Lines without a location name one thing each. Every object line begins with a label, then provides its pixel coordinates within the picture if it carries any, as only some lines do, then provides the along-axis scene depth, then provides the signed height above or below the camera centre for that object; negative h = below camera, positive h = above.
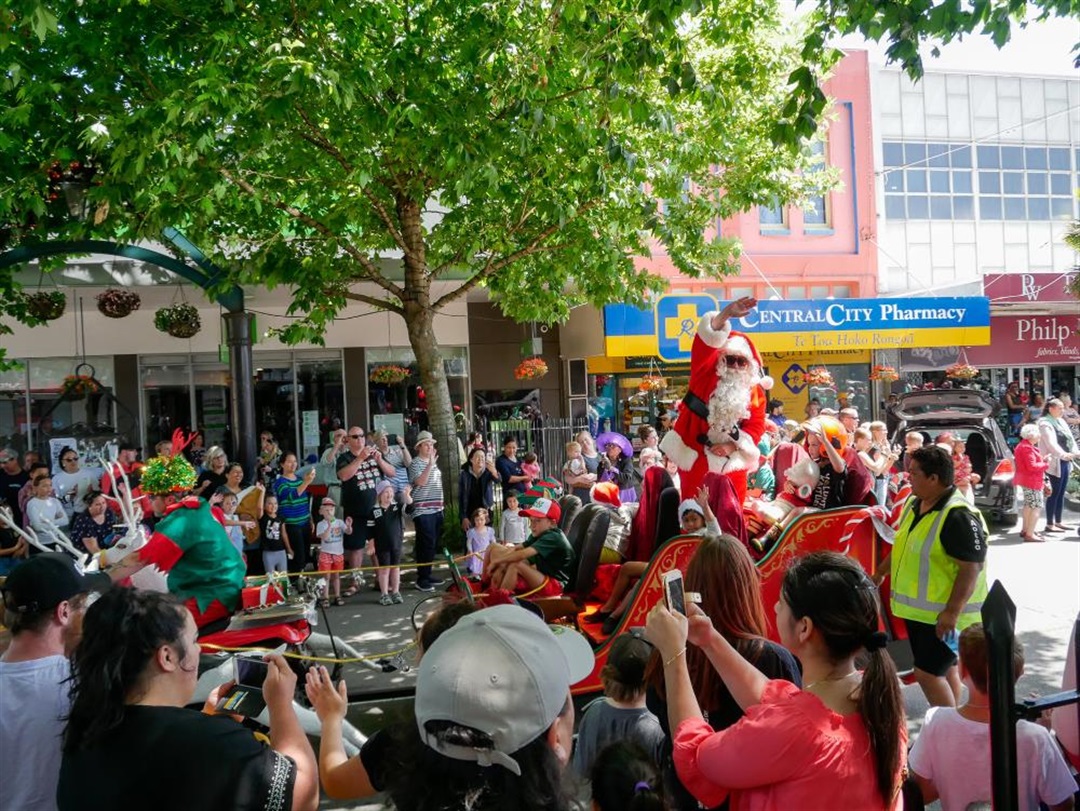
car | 11.80 -0.51
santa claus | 6.03 -0.06
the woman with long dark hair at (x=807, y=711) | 2.06 -0.79
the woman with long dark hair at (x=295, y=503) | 9.56 -0.93
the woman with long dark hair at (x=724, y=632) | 2.77 -0.77
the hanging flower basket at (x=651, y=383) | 15.78 +0.41
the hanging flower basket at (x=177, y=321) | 11.76 +1.42
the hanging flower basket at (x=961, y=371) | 17.09 +0.43
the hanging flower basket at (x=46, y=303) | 10.30 +1.51
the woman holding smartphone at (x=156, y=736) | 1.97 -0.74
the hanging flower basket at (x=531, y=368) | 15.27 +0.74
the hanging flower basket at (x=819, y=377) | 15.55 +0.38
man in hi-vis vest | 4.36 -0.94
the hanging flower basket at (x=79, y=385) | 13.65 +0.69
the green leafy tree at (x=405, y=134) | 7.24 +2.75
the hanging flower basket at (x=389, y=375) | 16.56 +0.79
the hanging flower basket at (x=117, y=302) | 11.34 +1.64
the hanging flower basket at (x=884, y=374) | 17.61 +0.45
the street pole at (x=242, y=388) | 9.71 +0.38
